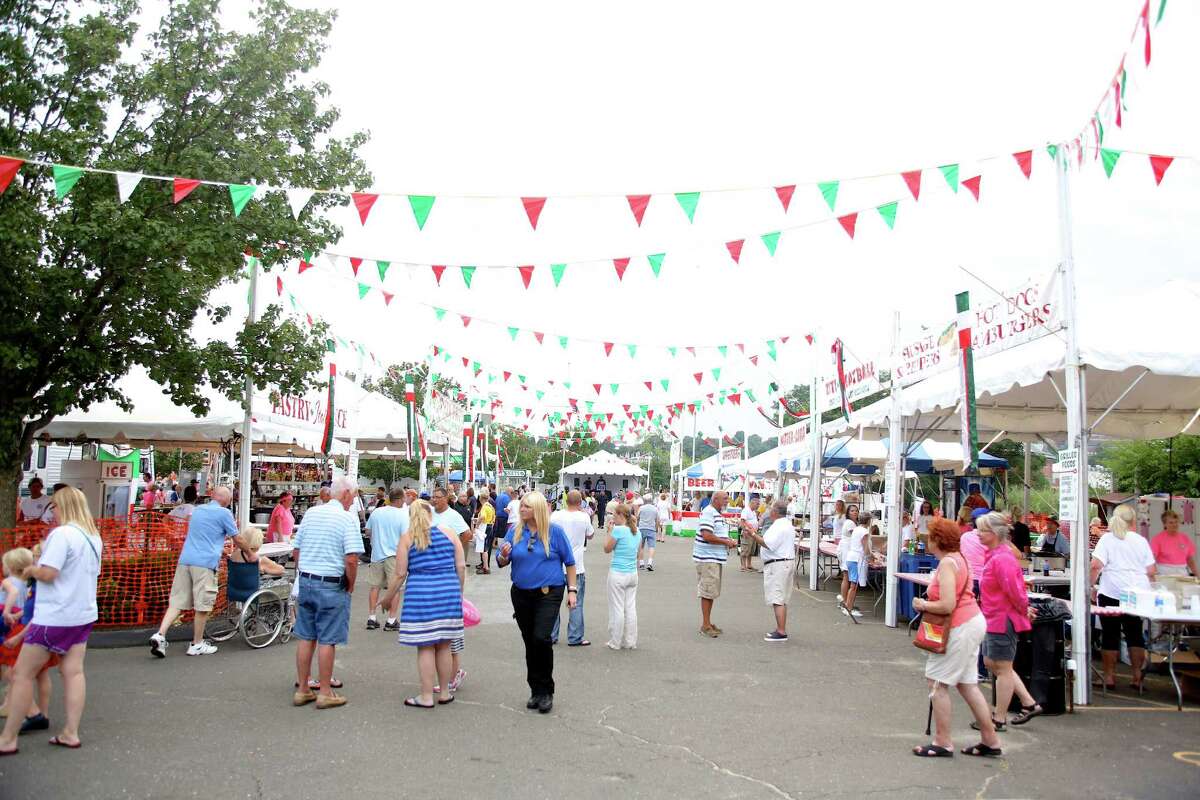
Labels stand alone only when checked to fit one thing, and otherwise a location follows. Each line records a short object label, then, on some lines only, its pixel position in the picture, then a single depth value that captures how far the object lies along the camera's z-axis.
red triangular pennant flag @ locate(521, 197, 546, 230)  9.30
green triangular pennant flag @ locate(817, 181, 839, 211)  8.89
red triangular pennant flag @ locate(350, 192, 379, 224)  9.15
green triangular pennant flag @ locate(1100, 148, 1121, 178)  8.35
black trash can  7.42
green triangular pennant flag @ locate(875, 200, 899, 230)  9.41
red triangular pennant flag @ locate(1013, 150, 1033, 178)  8.38
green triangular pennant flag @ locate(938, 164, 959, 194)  8.64
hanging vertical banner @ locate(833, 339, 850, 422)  14.24
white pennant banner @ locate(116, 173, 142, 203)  8.69
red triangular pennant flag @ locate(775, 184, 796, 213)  8.98
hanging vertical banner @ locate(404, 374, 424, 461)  15.95
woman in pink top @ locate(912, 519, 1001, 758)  5.91
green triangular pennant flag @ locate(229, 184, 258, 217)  8.91
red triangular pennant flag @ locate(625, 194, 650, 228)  9.17
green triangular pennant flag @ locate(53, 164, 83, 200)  8.52
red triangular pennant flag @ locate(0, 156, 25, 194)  8.09
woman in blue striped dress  6.84
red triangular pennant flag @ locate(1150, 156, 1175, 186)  8.30
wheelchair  9.40
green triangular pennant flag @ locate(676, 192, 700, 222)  8.91
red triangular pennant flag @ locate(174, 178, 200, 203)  8.80
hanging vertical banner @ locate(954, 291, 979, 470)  9.13
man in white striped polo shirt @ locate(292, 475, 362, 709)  6.89
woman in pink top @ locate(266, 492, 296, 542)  13.21
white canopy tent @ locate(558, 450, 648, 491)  42.19
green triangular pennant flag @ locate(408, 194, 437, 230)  9.09
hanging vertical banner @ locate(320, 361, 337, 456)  13.53
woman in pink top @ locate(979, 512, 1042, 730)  6.77
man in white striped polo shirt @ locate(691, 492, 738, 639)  11.09
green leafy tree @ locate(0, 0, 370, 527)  9.78
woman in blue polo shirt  7.08
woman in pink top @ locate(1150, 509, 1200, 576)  10.24
